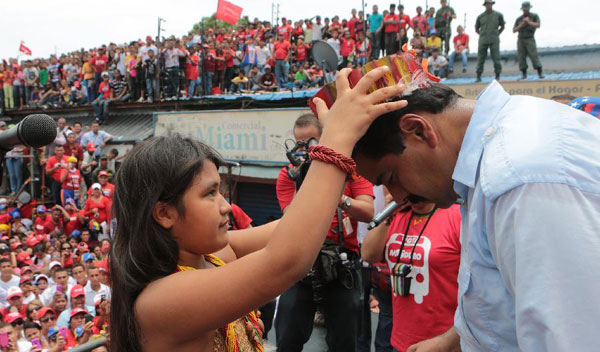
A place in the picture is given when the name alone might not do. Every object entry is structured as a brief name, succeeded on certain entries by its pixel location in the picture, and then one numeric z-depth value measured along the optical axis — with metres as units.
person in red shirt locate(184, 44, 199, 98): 15.98
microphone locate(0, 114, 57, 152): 1.51
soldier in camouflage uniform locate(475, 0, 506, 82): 12.14
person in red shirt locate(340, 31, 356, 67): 15.36
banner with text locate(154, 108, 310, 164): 11.27
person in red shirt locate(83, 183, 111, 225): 10.15
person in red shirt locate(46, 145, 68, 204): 12.05
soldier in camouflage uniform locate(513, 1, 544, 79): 11.74
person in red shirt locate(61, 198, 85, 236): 10.41
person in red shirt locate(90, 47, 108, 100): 18.22
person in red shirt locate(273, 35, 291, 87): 16.08
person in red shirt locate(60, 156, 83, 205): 11.81
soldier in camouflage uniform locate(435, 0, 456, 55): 14.53
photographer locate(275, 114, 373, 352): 3.39
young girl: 1.31
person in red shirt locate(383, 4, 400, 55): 14.17
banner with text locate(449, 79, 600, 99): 9.74
